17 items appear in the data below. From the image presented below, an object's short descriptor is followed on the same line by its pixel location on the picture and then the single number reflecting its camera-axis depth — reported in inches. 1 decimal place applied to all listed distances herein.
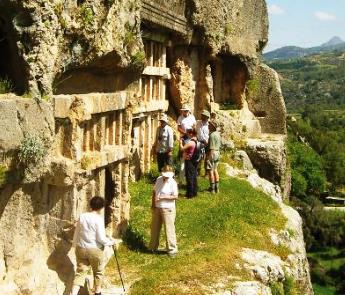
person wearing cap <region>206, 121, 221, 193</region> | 571.1
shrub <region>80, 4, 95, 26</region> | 350.9
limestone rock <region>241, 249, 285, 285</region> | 413.1
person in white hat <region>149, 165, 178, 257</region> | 399.9
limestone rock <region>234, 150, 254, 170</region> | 769.6
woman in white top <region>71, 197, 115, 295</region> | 328.2
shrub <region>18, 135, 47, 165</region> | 297.9
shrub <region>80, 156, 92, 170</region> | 359.6
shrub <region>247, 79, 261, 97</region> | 906.1
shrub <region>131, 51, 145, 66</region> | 433.1
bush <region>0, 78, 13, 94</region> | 304.7
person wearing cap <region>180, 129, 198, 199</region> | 530.9
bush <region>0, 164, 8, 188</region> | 291.4
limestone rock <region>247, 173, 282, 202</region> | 672.4
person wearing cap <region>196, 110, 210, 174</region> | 584.7
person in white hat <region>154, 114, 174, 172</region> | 563.8
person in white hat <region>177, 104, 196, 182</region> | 579.8
